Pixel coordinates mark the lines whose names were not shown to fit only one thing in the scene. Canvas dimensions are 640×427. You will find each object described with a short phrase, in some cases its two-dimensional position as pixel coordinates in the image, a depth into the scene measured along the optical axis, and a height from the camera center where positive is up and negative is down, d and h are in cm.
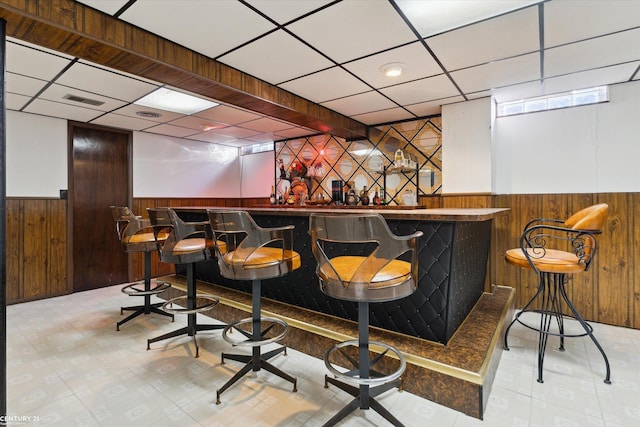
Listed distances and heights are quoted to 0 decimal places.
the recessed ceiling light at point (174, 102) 337 +126
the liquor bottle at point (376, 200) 438 +13
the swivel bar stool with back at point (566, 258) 202 -35
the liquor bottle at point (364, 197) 445 +18
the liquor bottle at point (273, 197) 547 +22
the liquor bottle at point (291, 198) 525 +20
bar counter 204 -52
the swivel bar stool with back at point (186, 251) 240 -32
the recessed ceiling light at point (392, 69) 264 +124
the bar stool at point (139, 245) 301 -34
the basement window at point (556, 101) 318 +118
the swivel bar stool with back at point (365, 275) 145 -33
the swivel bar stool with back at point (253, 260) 186 -32
